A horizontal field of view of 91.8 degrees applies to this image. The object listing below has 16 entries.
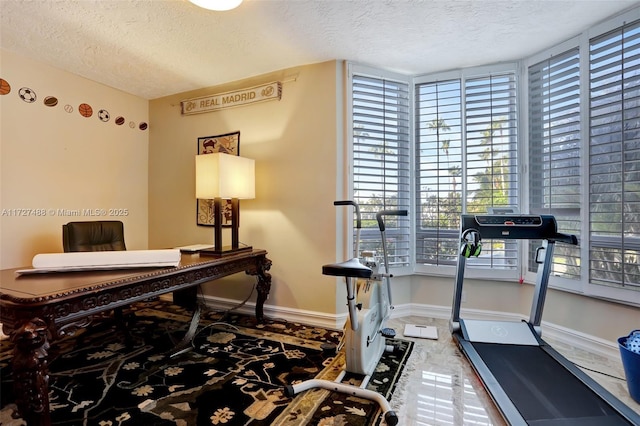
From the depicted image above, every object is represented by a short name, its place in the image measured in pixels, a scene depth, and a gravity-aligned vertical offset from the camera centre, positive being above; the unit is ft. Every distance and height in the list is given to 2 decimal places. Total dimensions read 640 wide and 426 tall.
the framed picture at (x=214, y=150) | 10.52 +2.11
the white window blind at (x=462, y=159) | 9.30 +1.59
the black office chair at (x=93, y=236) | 7.87 -0.66
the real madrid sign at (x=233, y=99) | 9.80 +3.79
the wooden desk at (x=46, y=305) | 4.33 -1.47
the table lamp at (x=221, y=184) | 8.24 +0.75
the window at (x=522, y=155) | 7.07 +1.57
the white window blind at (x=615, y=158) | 6.82 +1.18
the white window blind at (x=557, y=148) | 8.01 +1.67
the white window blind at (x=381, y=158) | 9.48 +1.63
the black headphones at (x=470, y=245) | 7.61 -0.86
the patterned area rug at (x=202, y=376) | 5.09 -3.35
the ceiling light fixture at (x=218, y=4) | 6.05 +4.12
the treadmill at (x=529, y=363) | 4.97 -3.22
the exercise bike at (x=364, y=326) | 5.38 -2.44
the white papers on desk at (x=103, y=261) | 5.73 -0.96
